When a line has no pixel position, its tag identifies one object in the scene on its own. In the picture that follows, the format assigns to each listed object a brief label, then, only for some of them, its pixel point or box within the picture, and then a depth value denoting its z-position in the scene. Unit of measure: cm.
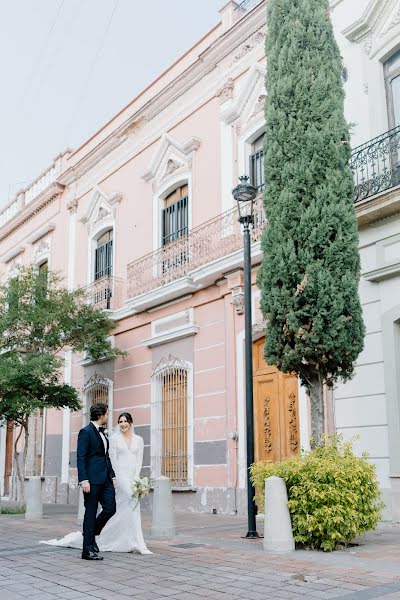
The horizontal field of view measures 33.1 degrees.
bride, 748
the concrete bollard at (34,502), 1198
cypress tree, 837
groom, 697
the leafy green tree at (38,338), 1291
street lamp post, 836
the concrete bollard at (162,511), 872
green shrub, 712
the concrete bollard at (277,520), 714
